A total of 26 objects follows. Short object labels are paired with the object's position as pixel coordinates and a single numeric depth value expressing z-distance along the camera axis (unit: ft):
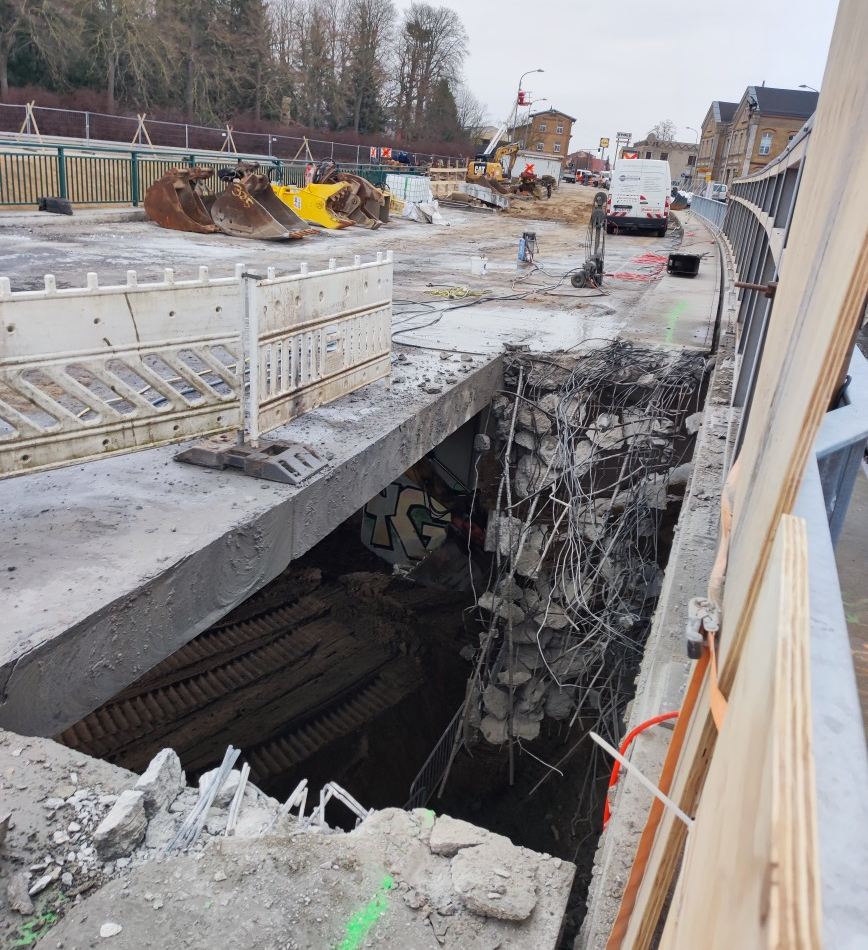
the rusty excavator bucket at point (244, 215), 59.31
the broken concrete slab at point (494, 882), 9.87
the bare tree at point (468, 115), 273.54
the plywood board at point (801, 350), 3.68
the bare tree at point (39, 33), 121.70
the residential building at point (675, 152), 375.86
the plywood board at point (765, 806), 2.11
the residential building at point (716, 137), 289.33
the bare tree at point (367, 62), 205.26
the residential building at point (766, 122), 220.02
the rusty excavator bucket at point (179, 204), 60.23
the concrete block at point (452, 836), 10.76
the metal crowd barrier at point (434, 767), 31.04
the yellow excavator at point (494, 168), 134.21
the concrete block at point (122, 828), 9.86
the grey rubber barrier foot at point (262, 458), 17.75
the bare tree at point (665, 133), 400.06
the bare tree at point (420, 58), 243.81
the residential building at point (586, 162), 411.42
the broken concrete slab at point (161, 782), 10.73
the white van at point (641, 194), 92.53
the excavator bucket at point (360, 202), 77.20
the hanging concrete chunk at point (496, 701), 32.68
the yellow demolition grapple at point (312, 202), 70.03
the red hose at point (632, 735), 10.02
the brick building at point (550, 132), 401.29
